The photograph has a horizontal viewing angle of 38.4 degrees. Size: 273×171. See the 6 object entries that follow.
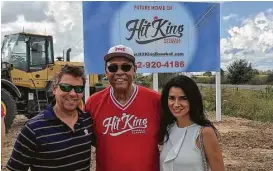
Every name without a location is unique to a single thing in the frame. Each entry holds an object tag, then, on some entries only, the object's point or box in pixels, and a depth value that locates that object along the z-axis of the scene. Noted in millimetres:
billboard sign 8469
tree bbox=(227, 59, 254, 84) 34344
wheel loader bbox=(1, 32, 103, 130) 10141
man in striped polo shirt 2072
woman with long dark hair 2285
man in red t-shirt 2414
